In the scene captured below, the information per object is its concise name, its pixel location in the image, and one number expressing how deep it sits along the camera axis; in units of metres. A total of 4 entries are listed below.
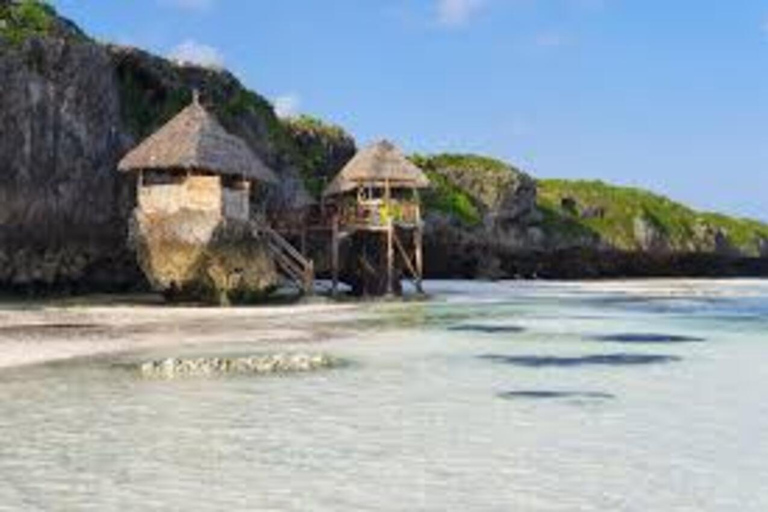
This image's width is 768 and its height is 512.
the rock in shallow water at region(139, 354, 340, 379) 15.35
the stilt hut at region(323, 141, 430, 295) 35.88
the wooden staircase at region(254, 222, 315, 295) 32.81
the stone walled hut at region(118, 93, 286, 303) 30.27
